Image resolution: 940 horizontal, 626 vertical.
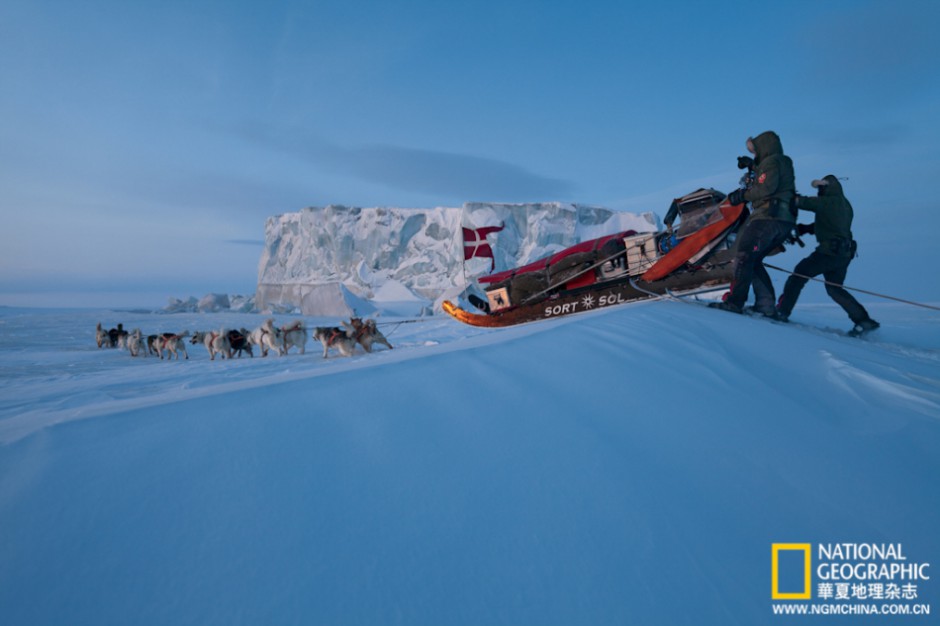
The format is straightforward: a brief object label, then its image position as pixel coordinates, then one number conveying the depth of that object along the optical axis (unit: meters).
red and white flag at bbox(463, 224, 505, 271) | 8.59
